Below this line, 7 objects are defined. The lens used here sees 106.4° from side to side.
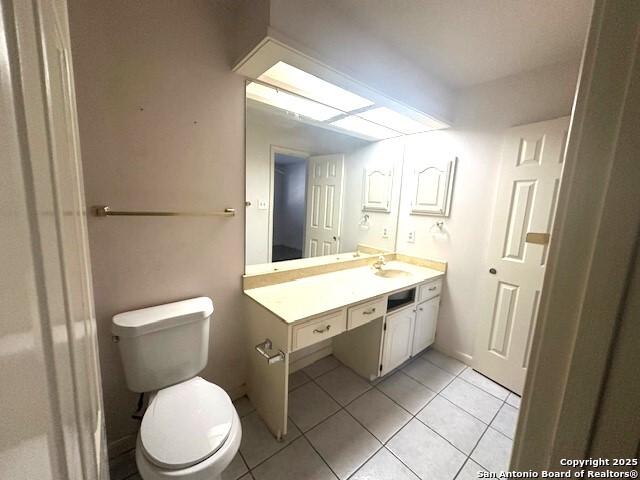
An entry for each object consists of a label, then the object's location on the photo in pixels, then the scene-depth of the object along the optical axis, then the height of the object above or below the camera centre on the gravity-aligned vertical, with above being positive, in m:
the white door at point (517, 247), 1.69 -0.24
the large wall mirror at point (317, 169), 1.63 +0.31
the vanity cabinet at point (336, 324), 1.38 -0.77
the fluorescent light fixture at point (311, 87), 1.44 +0.77
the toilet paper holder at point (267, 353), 1.33 -0.85
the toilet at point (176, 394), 0.91 -0.95
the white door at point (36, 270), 0.23 -0.09
